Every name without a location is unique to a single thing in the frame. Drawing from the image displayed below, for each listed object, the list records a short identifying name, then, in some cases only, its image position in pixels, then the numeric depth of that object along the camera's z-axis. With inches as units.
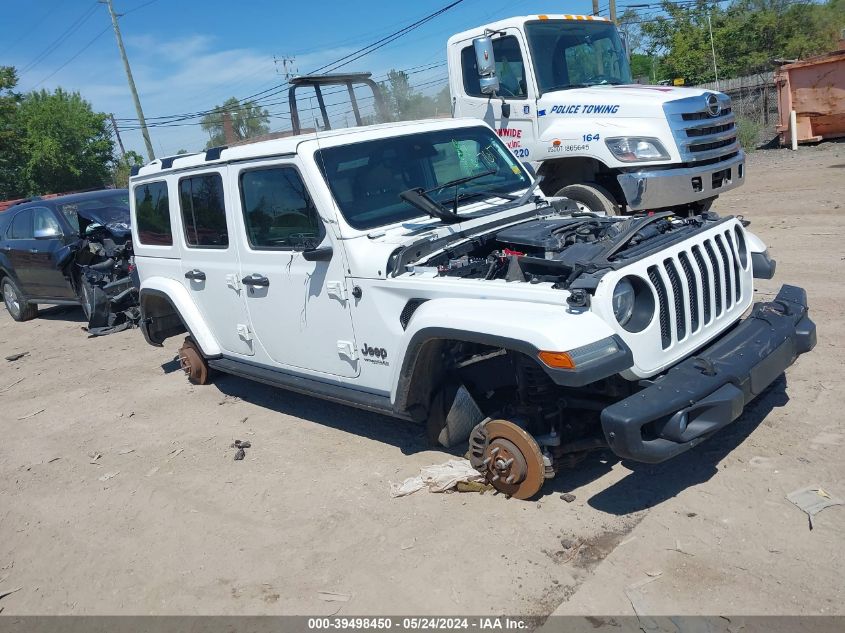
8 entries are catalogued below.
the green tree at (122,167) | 1845.5
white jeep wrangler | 130.9
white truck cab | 285.3
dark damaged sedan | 374.6
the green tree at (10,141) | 1531.7
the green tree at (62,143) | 1657.2
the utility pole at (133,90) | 1309.1
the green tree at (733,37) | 1182.9
